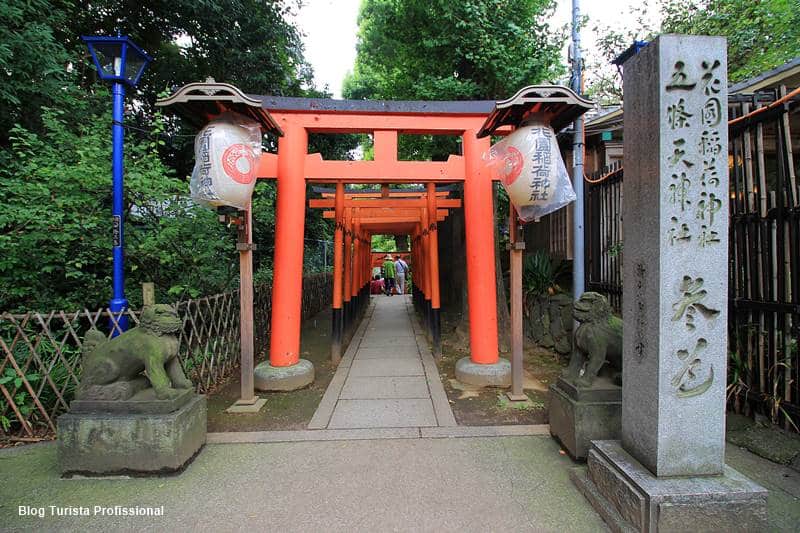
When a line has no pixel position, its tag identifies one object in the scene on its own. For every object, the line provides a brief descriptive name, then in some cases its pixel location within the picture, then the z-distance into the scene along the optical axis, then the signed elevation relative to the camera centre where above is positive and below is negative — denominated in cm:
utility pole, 554 +80
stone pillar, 246 -4
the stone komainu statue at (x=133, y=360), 321 -77
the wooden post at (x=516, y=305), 468 -42
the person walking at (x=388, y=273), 2217 -10
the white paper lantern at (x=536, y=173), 408 +109
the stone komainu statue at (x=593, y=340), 335 -62
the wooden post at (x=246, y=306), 464 -43
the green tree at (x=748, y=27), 796 +531
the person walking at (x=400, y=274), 2173 -19
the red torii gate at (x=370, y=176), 541 +147
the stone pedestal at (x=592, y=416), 324 -125
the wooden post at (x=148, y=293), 370 -22
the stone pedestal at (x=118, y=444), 311 -143
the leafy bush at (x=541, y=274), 740 -5
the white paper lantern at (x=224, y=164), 402 +117
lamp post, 428 +221
